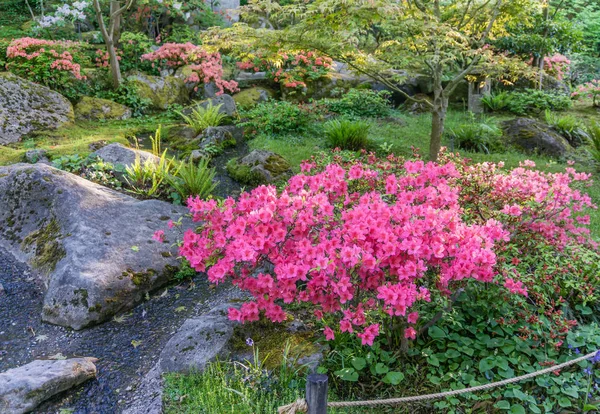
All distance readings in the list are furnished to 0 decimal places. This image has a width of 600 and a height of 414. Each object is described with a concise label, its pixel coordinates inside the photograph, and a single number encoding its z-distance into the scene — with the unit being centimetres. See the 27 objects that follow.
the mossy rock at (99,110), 906
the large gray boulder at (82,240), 358
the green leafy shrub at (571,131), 836
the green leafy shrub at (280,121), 826
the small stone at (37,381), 261
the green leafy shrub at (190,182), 527
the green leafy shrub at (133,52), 1093
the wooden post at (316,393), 181
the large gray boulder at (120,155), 574
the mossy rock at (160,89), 1004
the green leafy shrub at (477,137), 777
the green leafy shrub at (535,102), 1020
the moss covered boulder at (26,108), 762
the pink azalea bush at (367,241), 233
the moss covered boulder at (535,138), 764
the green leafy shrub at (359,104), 960
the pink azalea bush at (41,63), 892
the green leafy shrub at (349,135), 729
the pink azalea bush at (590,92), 990
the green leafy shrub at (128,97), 967
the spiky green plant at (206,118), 803
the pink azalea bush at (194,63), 1034
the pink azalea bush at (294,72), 1039
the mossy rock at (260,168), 605
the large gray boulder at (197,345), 296
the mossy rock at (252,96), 1027
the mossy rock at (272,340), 295
